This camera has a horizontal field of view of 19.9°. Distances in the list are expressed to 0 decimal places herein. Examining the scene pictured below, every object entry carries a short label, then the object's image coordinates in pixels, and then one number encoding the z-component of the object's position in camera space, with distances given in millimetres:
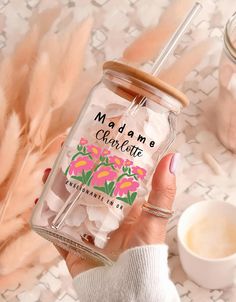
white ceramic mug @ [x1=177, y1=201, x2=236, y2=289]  766
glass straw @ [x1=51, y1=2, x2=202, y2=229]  573
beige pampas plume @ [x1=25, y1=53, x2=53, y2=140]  700
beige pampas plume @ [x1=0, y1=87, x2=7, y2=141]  692
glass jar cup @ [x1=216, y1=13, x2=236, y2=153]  789
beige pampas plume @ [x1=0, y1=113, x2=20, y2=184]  669
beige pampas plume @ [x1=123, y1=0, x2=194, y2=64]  777
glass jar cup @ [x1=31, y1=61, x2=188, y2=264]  566
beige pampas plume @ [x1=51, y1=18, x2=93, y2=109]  709
